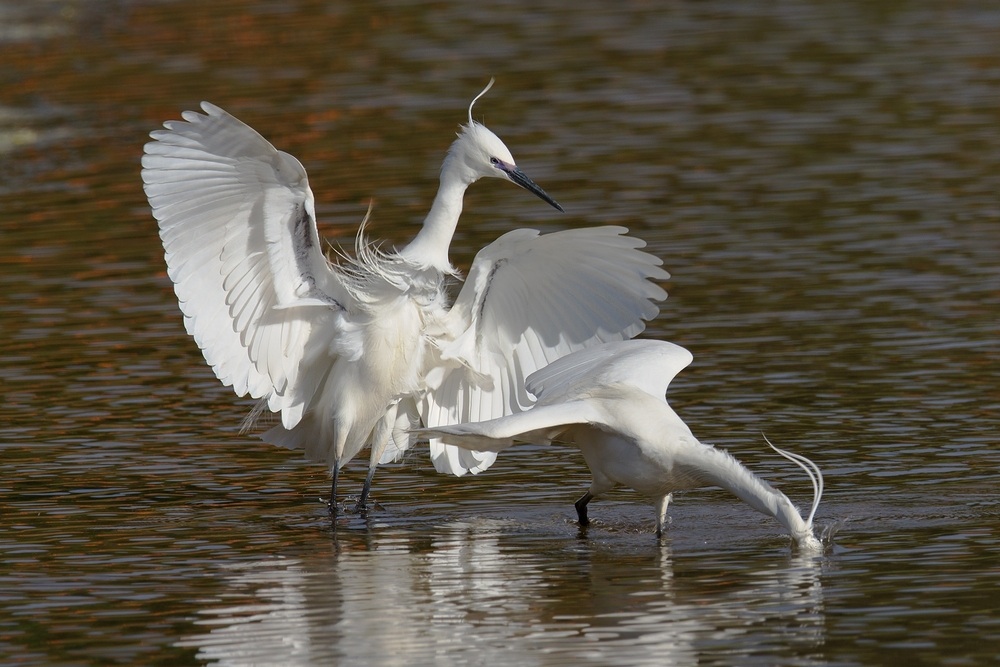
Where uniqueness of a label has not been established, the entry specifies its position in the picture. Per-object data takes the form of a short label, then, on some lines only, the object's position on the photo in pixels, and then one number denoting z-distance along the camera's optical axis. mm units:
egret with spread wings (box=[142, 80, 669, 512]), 20469
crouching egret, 18422
